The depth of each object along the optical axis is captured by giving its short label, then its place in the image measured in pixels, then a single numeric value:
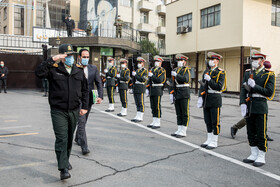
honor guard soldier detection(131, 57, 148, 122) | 9.59
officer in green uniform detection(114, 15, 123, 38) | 23.41
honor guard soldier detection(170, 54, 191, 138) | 7.18
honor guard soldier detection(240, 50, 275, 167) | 5.05
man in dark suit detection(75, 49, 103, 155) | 5.50
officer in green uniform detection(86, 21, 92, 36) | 22.73
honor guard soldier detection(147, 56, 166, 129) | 8.49
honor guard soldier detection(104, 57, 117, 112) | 11.84
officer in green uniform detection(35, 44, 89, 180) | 4.13
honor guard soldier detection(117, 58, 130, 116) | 10.94
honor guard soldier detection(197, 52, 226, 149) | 6.10
